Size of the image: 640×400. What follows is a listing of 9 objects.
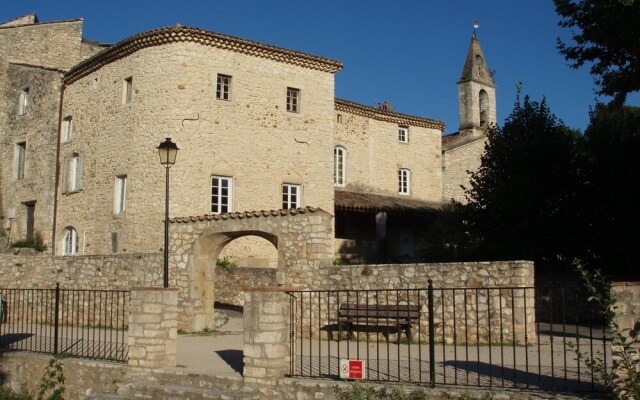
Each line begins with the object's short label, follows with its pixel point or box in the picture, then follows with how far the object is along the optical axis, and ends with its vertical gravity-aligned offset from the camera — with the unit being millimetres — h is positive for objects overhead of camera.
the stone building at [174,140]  22828 +4546
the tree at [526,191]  21484 +2302
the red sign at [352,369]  9023 -1561
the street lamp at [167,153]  14391 +2308
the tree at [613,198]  20406 +1974
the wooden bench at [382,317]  14148 -1311
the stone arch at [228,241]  15828 +298
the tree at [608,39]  13914 +4976
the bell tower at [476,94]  37625 +9737
